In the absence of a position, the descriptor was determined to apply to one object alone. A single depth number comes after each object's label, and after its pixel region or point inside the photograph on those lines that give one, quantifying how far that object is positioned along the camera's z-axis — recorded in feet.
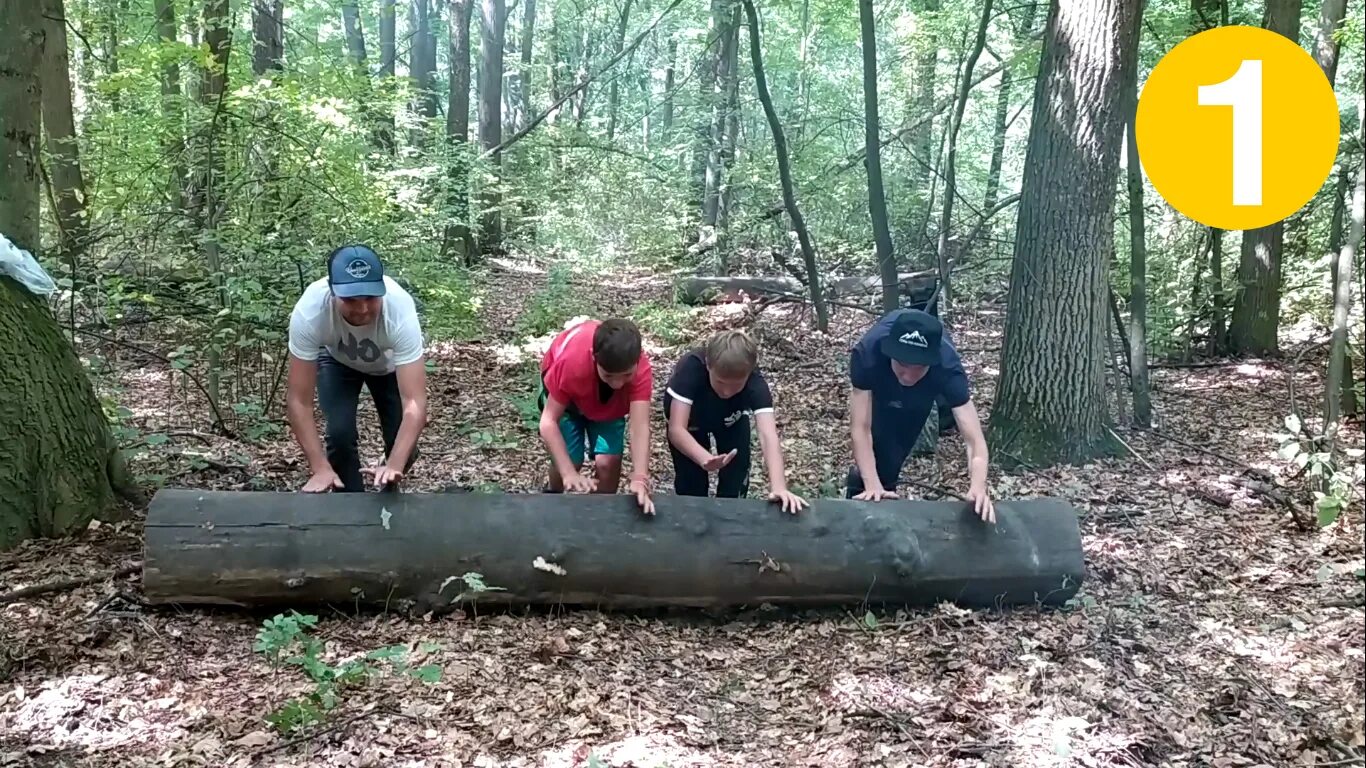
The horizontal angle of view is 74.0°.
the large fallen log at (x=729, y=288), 40.88
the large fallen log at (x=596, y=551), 12.46
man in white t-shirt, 12.77
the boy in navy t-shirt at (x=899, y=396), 14.35
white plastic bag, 14.08
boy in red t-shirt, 13.14
